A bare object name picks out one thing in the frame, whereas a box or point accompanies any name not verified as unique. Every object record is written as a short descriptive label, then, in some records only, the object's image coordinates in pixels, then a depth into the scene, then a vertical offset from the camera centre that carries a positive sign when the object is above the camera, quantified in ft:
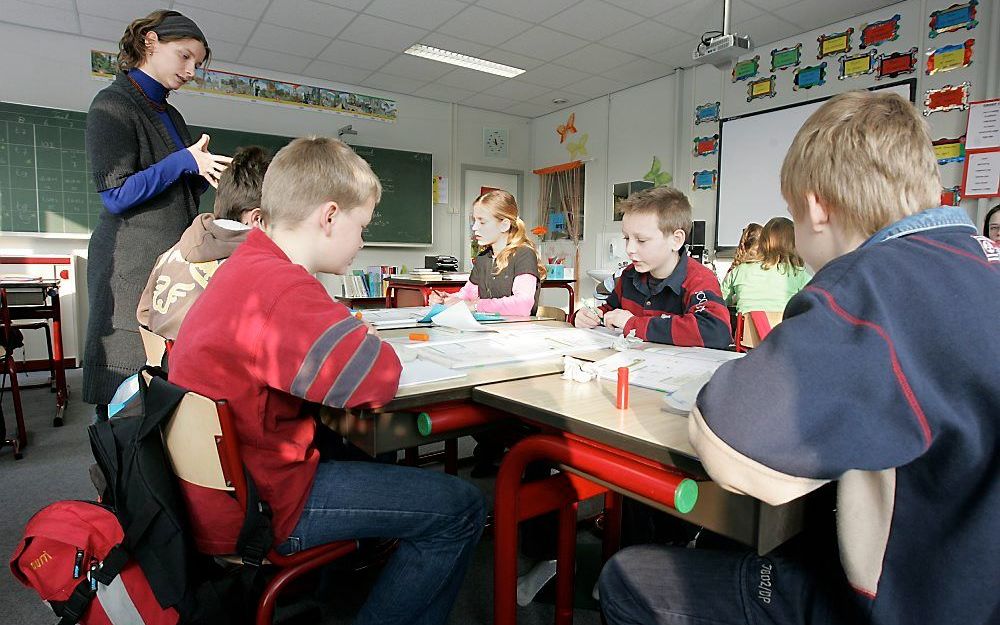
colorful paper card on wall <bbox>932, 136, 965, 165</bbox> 11.48 +2.47
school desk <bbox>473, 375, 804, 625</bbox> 2.25 -0.85
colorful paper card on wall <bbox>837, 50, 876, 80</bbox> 12.67 +4.63
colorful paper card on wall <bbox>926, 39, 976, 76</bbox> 11.32 +4.30
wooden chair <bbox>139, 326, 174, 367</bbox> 4.54 -0.62
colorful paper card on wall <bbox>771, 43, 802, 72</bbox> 13.92 +5.25
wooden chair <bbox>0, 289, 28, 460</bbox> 8.45 -1.91
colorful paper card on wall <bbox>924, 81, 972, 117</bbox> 11.43 +3.51
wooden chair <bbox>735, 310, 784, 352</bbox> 5.86 -0.60
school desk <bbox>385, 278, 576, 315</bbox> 14.07 -0.51
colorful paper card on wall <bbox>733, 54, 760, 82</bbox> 14.80 +5.26
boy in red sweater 2.88 -0.58
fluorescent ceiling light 15.80 +5.96
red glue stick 2.85 -0.60
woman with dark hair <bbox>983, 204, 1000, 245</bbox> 10.52 +0.89
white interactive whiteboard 14.17 +2.70
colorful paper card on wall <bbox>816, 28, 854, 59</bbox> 13.01 +5.24
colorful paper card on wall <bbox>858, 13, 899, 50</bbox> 12.25 +5.19
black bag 2.65 -1.07
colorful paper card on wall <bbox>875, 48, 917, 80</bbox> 12.03 +4.42
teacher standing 5.09 +0.75
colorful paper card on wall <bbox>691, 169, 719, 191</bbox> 15.74 +2.54
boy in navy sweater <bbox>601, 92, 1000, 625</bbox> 1.70 -0.39
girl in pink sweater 8.47 +0.16
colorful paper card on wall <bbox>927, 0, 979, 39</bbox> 11.21 +5.03
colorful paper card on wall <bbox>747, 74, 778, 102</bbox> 14.44 +4.65
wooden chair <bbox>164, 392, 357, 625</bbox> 2.65 -0.84
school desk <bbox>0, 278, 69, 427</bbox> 10.21 -0.75
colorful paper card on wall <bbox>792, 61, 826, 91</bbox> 13.48 +4.63
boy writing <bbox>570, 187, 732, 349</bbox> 5.57 +0.01
